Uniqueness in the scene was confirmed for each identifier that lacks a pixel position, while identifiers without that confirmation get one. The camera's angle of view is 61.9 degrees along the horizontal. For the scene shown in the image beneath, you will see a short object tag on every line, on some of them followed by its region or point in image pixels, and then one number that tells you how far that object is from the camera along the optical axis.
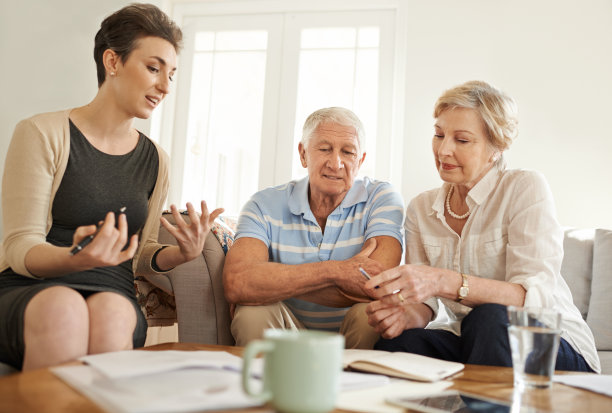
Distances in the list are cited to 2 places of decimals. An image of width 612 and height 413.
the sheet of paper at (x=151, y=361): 0.71
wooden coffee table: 0.60
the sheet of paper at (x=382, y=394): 0.66
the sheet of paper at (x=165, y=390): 0.58
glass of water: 0.83
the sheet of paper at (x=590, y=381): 0.84
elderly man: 1.48
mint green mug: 0.54
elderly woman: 1.27
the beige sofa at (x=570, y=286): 1.62
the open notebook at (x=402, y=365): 0.86
